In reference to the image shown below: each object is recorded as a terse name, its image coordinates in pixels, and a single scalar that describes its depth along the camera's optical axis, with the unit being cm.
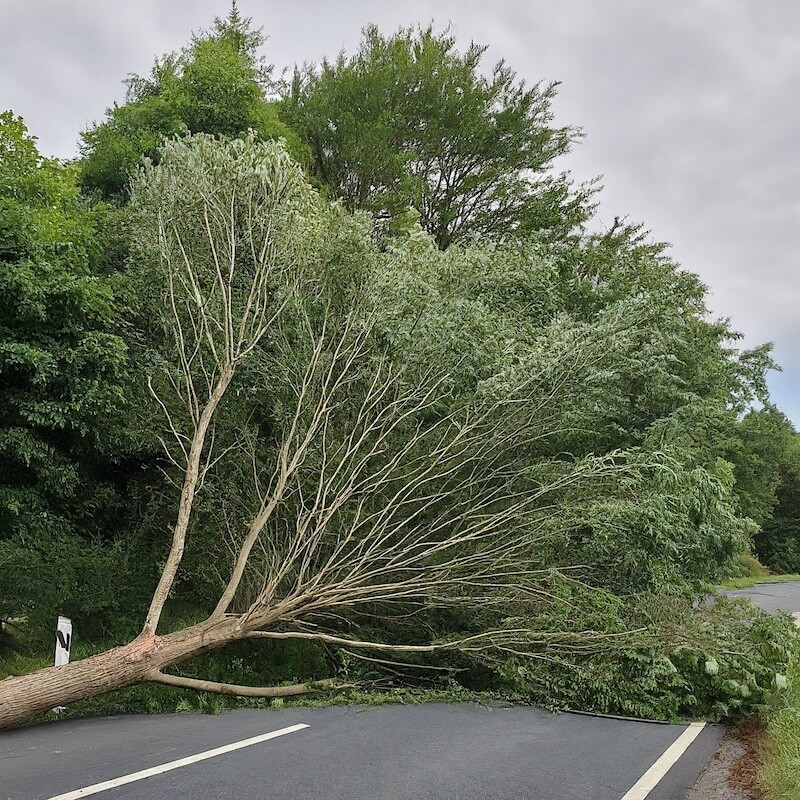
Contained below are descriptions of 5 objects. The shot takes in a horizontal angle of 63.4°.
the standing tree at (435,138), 1716
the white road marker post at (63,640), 557
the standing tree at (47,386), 746
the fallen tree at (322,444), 666
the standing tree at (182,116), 1230
